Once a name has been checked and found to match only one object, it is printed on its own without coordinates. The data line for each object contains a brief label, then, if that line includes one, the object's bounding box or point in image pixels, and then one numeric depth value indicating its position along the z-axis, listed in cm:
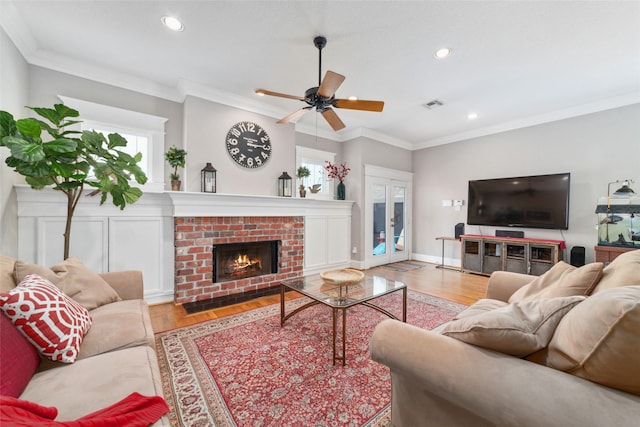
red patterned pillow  107
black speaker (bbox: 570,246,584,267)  355
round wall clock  349
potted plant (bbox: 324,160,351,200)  479
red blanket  59
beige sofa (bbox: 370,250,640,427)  68
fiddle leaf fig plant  167
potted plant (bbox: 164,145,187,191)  299
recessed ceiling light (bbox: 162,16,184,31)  211
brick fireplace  306
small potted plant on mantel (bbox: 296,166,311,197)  417
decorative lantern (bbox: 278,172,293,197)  388
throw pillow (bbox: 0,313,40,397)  89
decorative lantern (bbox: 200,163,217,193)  322
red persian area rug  140
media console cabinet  383
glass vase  486
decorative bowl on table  214
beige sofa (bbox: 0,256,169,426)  92
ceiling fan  212
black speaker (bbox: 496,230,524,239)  424
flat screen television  386
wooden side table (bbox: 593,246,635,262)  318
